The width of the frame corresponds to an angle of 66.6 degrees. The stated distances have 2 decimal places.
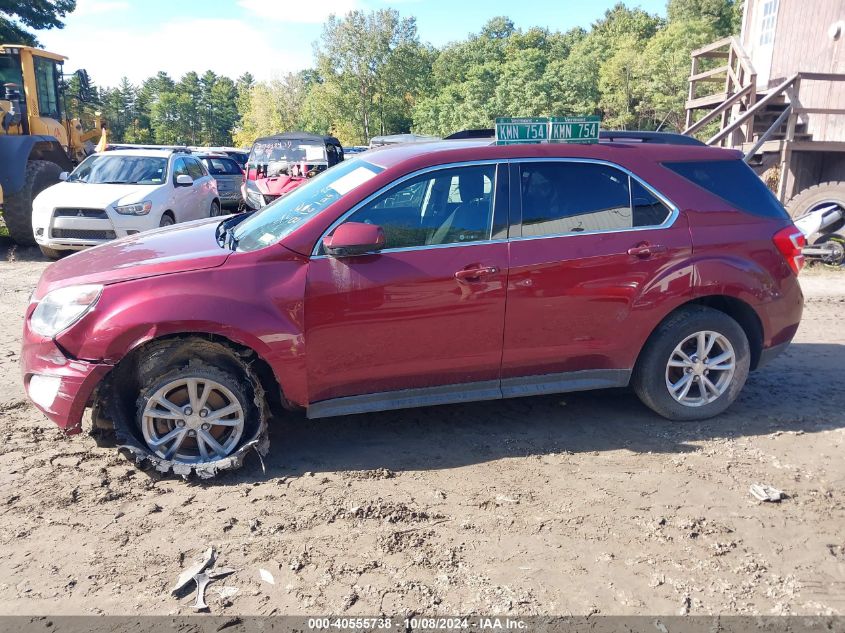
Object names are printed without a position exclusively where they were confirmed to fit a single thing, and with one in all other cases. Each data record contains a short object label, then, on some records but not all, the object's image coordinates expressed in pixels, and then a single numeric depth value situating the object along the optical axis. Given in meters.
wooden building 10.70
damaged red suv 3.65
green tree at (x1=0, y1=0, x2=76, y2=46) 27.31
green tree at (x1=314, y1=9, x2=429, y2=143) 48.31
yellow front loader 11.11
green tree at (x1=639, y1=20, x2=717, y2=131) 38.09
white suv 9.88
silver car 18.16
